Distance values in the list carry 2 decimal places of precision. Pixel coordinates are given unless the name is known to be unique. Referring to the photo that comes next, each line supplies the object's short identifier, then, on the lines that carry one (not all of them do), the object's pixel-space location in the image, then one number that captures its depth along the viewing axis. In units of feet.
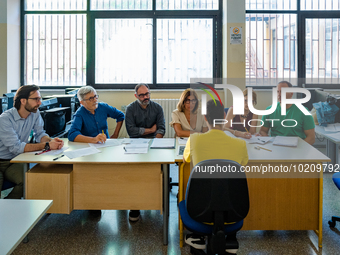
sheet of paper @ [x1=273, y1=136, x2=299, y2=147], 8.54
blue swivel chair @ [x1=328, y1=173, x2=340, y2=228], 8.09
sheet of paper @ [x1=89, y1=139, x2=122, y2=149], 9.14
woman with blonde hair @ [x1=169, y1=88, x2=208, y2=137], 10.67
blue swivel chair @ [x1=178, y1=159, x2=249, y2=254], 5.41
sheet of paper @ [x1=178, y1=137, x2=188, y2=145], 9.23
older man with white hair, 9.90
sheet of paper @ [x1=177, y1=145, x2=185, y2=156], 8.05
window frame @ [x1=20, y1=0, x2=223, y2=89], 17.57
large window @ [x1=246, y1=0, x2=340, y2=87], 17.71
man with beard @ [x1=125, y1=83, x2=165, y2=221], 11.04
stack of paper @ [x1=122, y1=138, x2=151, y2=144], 9.47
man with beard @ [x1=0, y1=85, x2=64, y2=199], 8.14
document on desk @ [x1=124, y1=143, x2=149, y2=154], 8.31
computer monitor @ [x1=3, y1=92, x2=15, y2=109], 10.14
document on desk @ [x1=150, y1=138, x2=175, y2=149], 8.92
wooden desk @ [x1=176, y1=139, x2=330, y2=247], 7.57
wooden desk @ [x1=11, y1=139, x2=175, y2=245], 7.57
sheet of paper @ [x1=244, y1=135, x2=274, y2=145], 8.90
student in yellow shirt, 6.19
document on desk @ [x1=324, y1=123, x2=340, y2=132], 10.96
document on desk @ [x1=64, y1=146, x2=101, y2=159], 7.98
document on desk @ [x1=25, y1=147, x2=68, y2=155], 8.17
